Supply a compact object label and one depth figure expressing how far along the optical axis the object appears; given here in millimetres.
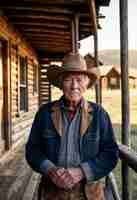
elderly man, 2943
